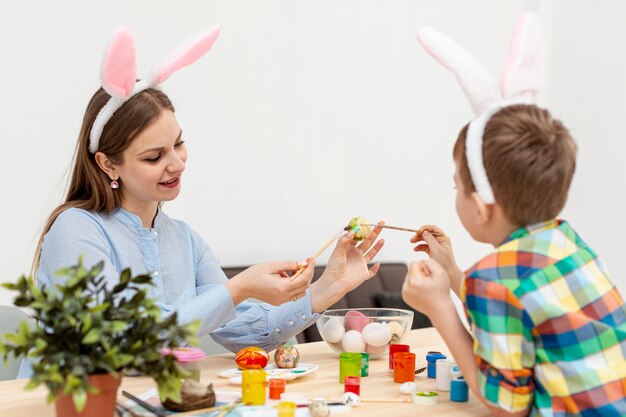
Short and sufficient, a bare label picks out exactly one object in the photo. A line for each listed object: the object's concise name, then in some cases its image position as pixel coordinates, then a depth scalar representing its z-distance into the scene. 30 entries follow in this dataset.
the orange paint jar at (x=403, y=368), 1.61
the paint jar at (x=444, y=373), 1.52
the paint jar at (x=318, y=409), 1.29
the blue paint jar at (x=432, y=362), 1.66
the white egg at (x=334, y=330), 1.82
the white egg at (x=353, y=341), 1.80
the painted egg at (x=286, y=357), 1.70
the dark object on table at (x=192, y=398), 1.32
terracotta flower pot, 1.16
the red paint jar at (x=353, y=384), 1.46
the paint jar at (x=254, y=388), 1.38
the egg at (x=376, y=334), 1.80
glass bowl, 1.80
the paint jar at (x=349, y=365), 1.58
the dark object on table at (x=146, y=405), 1.30
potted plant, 1.07
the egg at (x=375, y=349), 1.82
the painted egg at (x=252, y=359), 1.68
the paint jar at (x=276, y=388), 1.43
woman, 1.85
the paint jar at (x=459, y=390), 1.46
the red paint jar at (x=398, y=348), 1.75
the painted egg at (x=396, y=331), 1.86
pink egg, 1.83
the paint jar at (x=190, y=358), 1.38
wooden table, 1.38
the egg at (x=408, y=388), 1.51
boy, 1.20
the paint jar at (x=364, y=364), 1.67
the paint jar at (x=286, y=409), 1.27
